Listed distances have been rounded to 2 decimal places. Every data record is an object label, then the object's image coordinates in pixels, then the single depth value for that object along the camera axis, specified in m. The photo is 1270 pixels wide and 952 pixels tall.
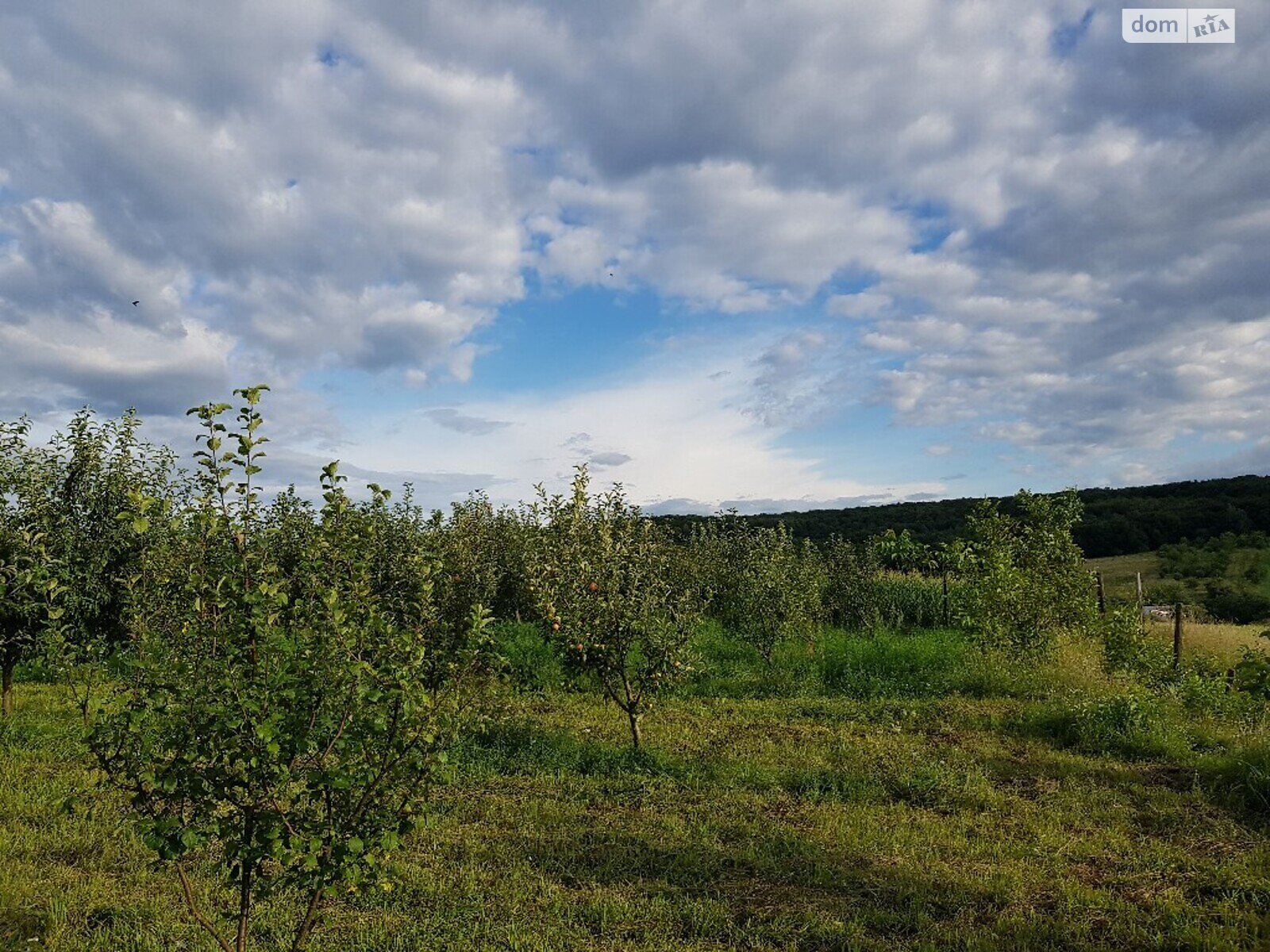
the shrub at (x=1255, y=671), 6.64
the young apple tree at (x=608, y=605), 11.06
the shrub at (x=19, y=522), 12.53
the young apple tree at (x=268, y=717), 4.21
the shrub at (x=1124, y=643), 14.41
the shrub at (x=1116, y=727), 11.12
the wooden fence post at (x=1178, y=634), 16.16
